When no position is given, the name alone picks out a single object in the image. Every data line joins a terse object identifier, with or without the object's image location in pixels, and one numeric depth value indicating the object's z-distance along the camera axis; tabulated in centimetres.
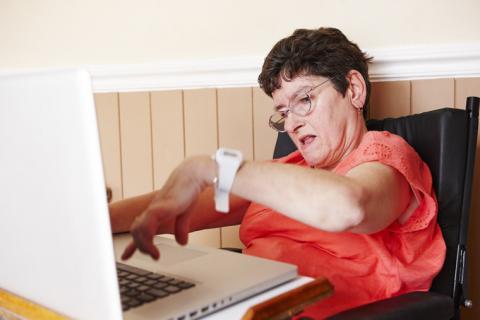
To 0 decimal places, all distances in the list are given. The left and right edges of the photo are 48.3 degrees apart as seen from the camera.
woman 83
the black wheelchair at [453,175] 130
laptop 58
